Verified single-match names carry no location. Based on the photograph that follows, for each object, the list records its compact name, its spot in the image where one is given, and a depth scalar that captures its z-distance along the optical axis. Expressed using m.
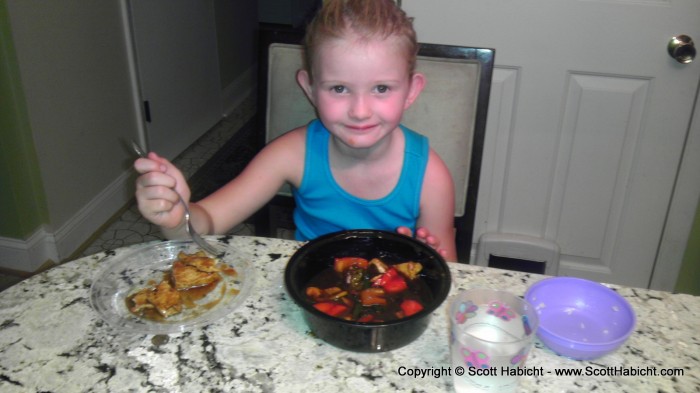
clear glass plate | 0.79
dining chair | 1.21
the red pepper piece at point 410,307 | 0.76
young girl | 1.02
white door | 1.79
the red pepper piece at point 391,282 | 0.81
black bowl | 0.71
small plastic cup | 0.67
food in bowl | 0.76
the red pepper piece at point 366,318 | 0.74
